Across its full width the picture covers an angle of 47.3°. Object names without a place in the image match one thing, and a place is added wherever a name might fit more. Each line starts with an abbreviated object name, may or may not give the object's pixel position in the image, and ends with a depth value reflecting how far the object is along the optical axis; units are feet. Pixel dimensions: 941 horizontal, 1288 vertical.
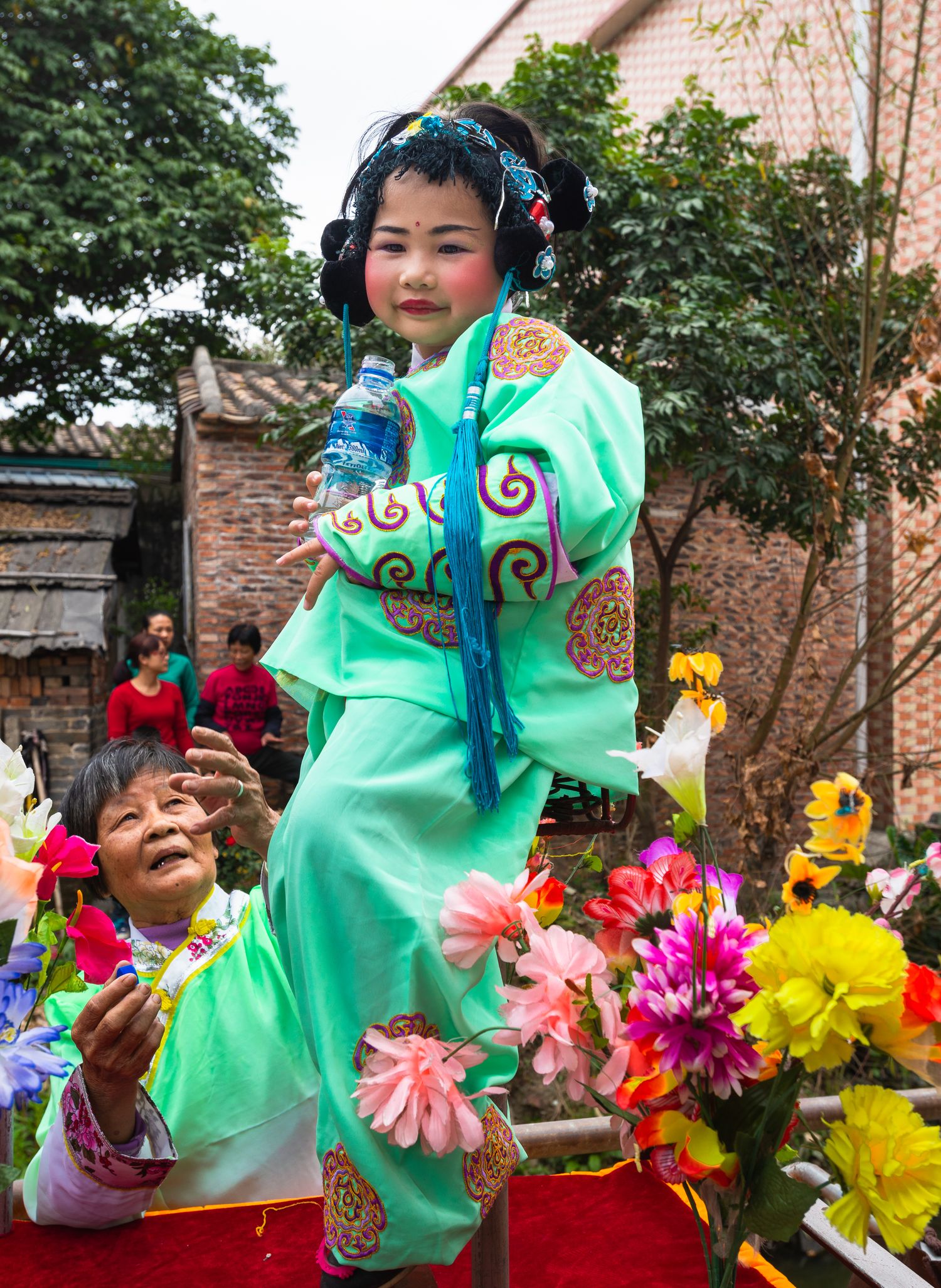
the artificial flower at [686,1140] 3.36
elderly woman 5.55
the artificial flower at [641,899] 3.79
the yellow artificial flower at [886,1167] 3.03
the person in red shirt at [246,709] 22.22
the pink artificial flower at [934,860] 3.85
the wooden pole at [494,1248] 4.95
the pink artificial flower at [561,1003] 3.41
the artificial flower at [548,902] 4.16
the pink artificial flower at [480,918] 3.71
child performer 4.58
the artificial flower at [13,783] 4.41
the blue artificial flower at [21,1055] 3.39
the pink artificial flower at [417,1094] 3.62
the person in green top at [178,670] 22.15
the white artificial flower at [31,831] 4.41
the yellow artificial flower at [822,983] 2.91
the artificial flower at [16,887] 3.68
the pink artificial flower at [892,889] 3.95
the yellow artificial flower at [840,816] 4.21
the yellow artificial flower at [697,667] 4.89
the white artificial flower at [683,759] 3.51
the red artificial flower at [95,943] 4.73
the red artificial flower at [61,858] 4.62
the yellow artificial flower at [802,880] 4.18
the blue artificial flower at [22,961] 3.66
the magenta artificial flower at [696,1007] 3.25
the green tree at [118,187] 35.86
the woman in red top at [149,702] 20.52
